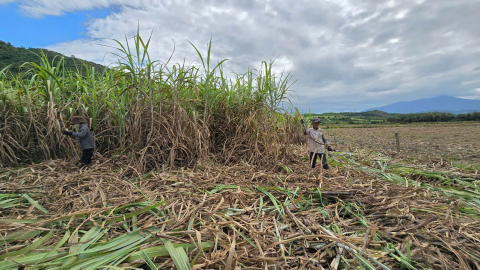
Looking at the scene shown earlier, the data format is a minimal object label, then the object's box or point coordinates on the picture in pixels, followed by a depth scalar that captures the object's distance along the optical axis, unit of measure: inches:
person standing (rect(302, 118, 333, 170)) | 155.9
